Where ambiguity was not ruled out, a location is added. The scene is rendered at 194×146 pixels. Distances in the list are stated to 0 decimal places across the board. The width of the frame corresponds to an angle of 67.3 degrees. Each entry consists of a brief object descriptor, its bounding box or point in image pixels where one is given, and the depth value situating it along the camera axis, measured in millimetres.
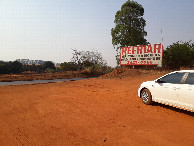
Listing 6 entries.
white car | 4677
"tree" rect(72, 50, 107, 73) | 32247
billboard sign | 19031
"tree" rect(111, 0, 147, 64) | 27281
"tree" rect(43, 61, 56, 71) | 66781
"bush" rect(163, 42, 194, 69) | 21141
